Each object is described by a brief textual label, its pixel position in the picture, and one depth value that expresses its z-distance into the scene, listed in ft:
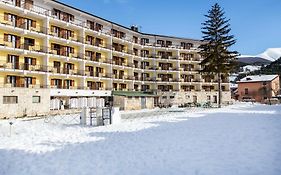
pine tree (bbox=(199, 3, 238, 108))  160.04
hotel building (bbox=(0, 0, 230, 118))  114.21
